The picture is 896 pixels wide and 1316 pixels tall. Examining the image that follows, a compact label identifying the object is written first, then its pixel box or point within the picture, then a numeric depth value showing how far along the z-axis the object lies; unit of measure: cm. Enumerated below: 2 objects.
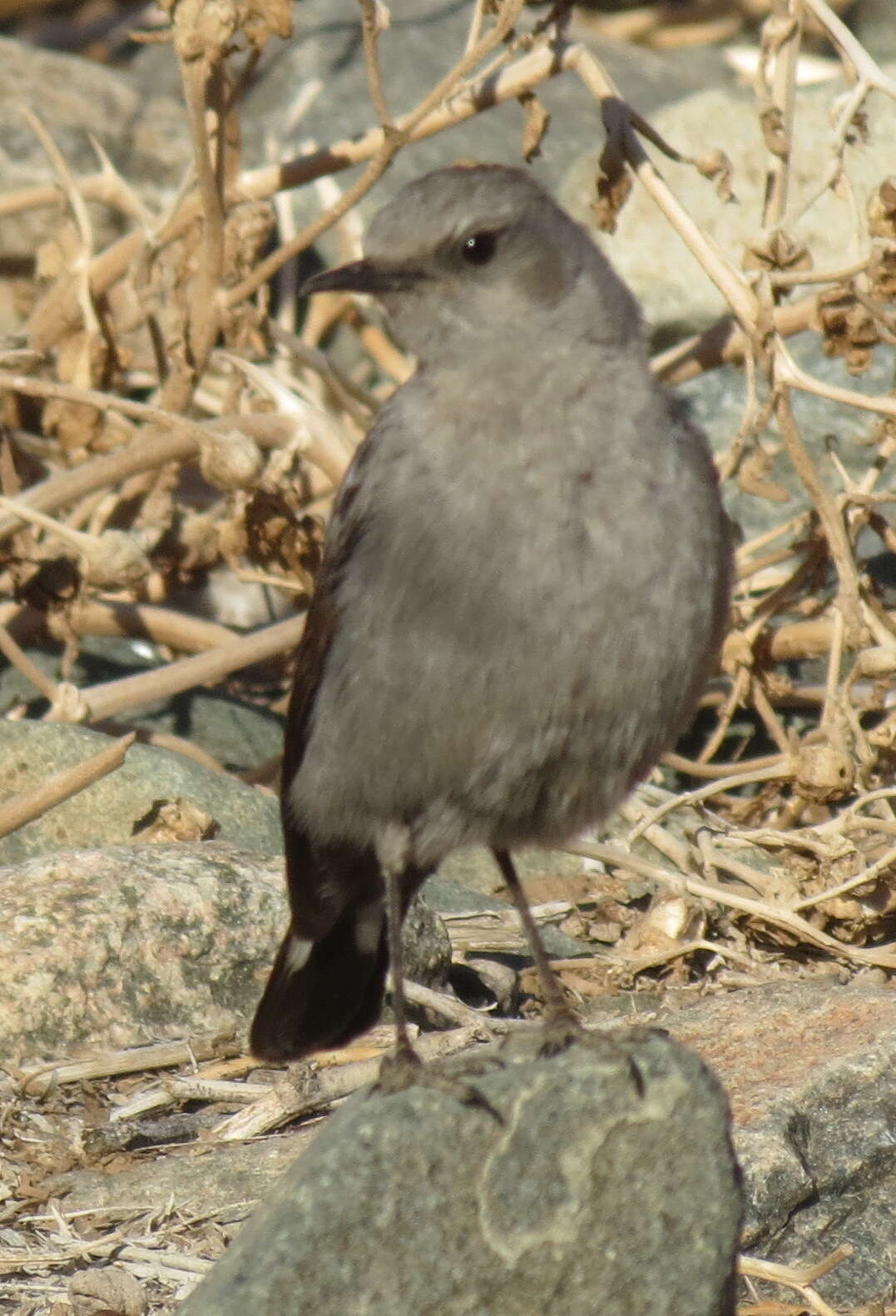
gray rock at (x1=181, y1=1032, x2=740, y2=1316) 725
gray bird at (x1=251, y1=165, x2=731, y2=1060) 844
